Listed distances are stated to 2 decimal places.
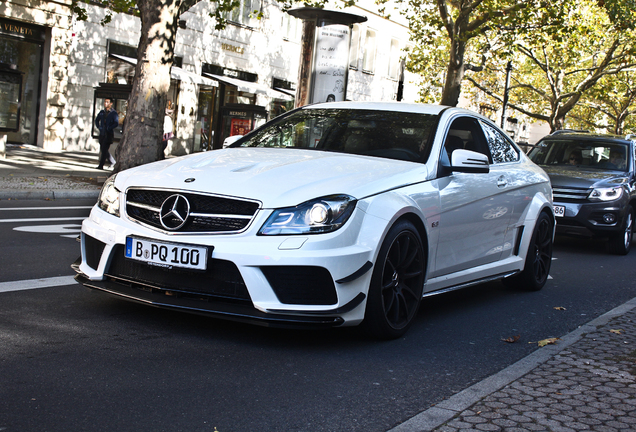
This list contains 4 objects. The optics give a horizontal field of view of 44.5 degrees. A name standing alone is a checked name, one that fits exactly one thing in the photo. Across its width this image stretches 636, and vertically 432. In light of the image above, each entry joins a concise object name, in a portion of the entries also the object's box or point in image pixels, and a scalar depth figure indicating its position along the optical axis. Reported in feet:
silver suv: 37.01
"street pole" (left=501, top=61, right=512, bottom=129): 109.60
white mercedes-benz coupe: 14.38
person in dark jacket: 64.64
